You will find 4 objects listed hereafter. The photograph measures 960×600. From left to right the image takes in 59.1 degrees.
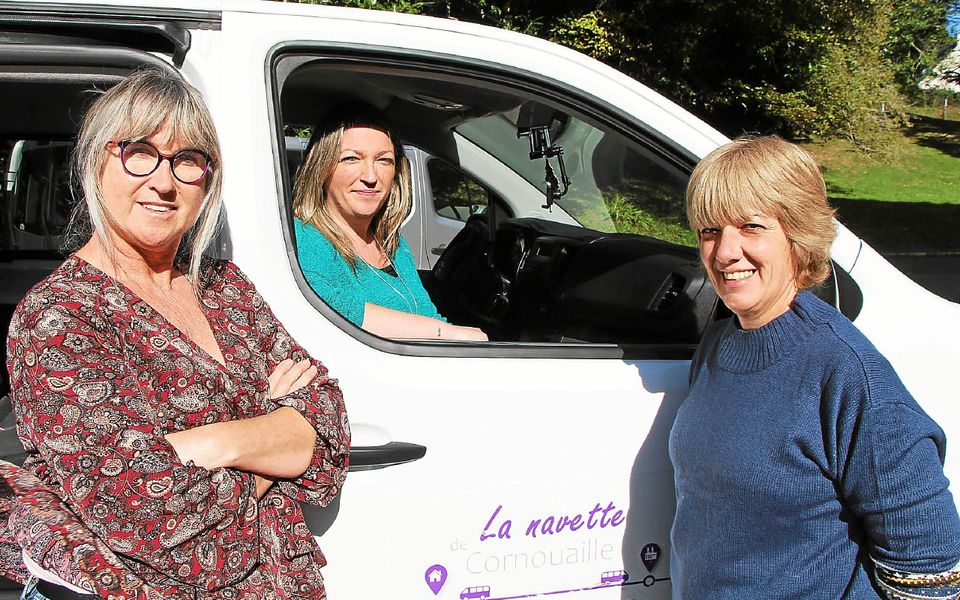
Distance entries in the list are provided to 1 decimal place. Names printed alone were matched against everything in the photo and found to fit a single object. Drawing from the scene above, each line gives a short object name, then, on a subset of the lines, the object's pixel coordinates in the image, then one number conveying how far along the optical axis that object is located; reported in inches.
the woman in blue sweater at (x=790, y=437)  51.7
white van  62.4
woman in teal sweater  80.7
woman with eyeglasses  47.8
